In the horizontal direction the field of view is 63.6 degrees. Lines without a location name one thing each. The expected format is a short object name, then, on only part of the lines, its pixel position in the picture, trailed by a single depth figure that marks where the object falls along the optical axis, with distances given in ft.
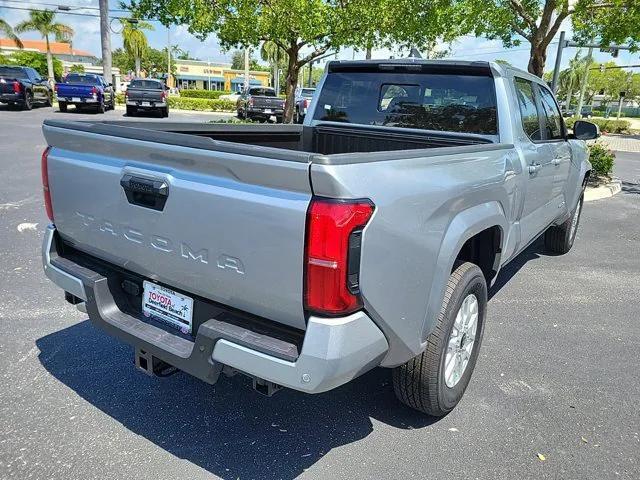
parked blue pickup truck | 73.00
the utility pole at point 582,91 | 133.59
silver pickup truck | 6.46
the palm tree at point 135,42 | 207.25
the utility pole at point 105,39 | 88.38
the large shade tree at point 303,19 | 34.73
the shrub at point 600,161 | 37.17
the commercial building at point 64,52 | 295.48
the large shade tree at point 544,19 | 30.81
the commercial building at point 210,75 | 273.75
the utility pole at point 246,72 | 115.24
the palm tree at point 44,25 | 163.02
